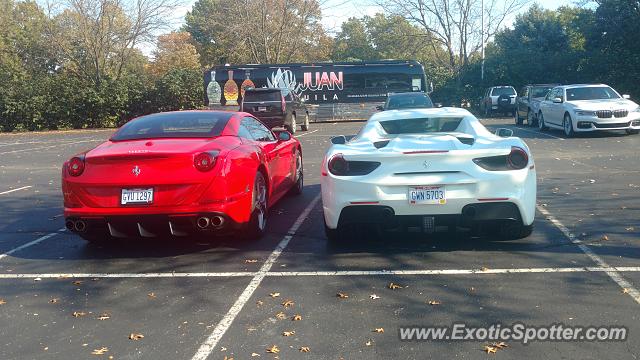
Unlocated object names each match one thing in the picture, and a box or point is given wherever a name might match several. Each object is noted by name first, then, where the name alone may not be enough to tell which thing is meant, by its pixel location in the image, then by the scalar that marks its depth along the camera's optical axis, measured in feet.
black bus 113.19
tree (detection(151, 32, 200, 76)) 197.47
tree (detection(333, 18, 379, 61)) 250.57
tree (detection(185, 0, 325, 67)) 144.87
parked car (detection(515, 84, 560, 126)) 75.31
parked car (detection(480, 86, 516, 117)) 109.50
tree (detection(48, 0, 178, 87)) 129.08
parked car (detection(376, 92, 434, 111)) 57.36
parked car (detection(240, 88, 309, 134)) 77.20
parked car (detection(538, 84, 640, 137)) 58.44
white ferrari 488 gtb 19.34
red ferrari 20.02
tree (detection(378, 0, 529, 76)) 145.89
